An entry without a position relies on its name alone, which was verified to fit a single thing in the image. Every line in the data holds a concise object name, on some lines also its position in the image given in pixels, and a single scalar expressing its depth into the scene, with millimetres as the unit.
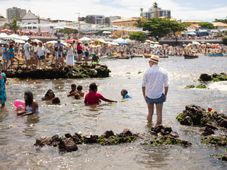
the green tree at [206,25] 146250
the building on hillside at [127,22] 141375
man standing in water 9969
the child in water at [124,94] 16438
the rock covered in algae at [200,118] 10953
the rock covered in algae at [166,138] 8930
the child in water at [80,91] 16820
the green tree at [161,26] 114731
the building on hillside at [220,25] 143800
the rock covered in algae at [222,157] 7707
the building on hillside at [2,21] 108081
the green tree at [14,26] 85062
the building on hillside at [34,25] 85288
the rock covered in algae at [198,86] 21922
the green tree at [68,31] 101188
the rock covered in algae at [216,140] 8797
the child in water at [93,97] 14098
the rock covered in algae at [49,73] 26281
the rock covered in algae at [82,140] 8430
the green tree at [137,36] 113750
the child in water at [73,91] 17019
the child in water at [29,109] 12717
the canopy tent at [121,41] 71062
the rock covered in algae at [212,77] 26062
